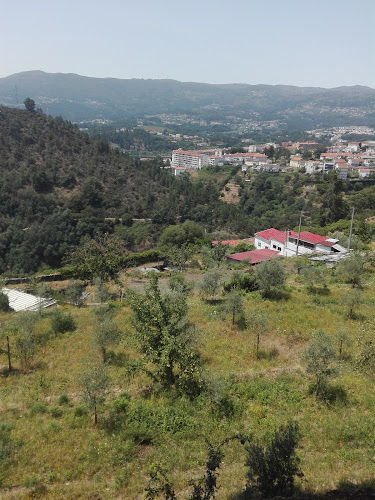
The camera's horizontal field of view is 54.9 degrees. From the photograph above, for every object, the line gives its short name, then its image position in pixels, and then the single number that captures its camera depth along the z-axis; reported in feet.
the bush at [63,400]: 38.55
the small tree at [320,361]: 37.32
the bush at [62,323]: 56.65
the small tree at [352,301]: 55.21
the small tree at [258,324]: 47.32
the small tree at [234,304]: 54.90
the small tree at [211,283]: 64.95
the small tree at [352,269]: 67.97
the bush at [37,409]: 36.78
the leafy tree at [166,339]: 38.42
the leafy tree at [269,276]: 64.18
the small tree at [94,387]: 34.71
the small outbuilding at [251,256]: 109.91
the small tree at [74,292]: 77.41
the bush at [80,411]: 36.35
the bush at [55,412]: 36.50
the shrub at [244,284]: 68.54
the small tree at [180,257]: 110.11
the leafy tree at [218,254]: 115.35
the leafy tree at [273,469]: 22.66
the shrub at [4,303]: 71.31
